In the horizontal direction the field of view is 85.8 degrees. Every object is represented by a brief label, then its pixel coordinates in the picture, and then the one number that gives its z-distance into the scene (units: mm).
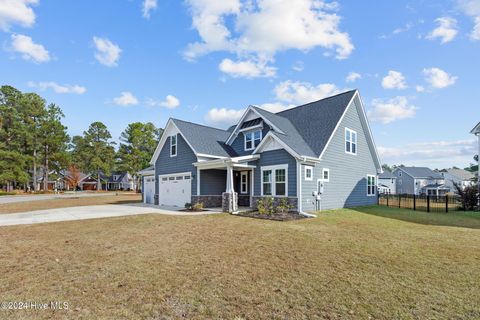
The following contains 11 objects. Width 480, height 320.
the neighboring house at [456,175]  55062
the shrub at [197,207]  16109
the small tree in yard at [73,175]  56156
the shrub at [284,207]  13508
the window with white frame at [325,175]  15302
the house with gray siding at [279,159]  14430
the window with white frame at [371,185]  20047
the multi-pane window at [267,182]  14942
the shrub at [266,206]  13411
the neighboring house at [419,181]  51306
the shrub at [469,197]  17203
